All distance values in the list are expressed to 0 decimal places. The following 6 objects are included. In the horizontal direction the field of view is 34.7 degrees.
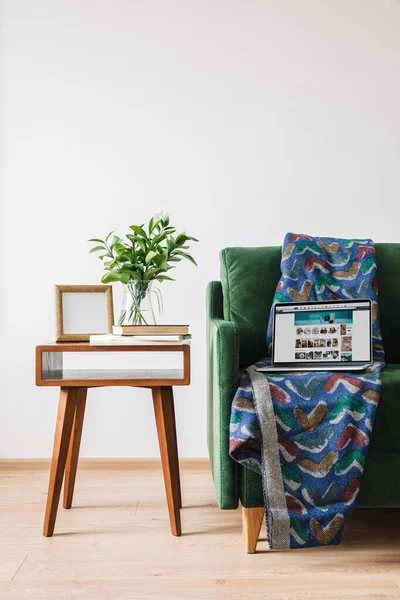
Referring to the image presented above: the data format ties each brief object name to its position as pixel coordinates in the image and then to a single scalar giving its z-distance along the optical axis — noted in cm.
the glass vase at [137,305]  185
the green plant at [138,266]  185
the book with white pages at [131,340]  172
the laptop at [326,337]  171
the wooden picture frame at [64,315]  184
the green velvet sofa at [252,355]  156
